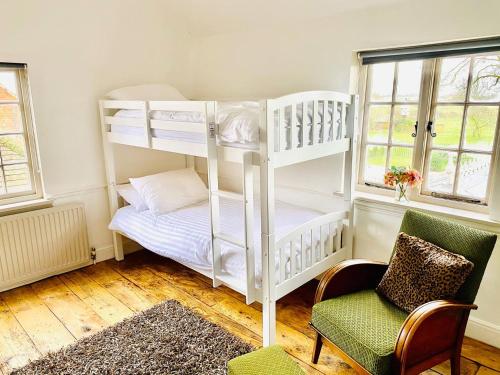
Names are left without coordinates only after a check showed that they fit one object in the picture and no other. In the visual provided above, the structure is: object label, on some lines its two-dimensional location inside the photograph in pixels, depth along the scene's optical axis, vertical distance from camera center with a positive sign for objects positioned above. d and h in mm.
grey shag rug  2033 -1411
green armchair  1607 -1013
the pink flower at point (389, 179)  2432 -445
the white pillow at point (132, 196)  3133 -730
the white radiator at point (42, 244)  2848 -1081
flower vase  2477 -549
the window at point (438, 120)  2189 -54
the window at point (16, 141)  2818 -219
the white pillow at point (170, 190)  3014 -671
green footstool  1483 -1051
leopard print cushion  1724 -798
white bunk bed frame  1944 -307
